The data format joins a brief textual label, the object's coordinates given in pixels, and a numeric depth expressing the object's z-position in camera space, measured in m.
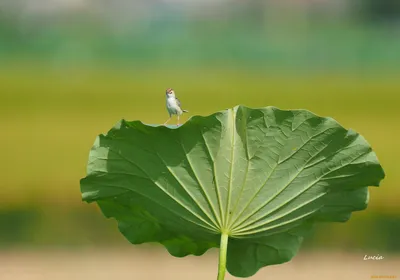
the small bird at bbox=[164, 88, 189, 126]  9.77
